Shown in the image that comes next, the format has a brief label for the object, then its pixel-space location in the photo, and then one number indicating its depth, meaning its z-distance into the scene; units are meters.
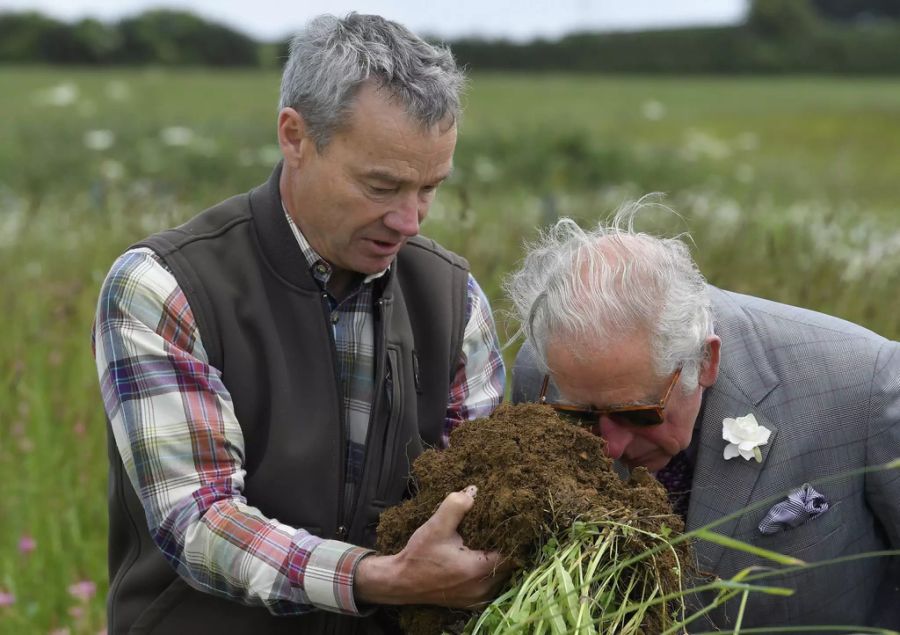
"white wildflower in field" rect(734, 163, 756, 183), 16.50
